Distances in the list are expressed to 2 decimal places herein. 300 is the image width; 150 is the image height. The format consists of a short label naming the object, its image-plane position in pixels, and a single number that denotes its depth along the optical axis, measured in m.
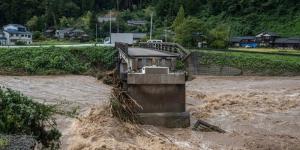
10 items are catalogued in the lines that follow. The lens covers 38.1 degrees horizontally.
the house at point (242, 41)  69.31
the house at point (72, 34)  77.69
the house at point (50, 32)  82.75
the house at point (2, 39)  71.53
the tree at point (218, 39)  59.25
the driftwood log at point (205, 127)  18.16
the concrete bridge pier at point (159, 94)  17.94
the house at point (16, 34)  72.81
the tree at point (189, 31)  57.83
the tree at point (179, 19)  68.68
